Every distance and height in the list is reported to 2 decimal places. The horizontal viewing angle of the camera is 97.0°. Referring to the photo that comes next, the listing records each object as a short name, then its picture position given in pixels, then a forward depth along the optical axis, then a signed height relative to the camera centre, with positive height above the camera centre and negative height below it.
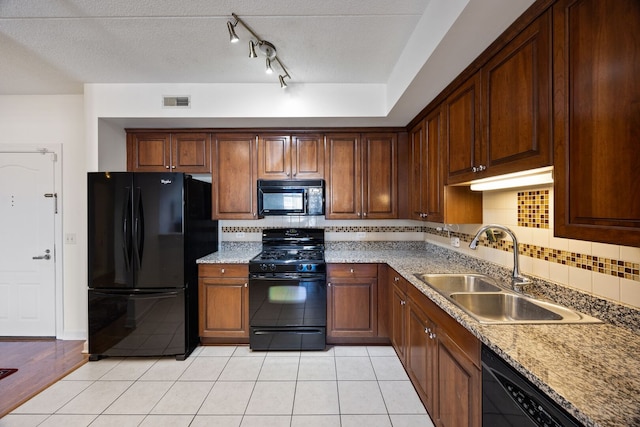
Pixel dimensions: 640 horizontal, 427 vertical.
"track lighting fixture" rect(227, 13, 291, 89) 1.82 +1.22
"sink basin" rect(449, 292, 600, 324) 1.32 -0.53
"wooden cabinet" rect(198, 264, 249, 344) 2.83 -0.87
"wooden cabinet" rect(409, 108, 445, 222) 2.36 +0.40
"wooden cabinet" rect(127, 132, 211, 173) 3.10 +0.66
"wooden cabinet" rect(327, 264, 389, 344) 2.83 -0.93
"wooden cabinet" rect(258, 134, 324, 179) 3.12 +0.61
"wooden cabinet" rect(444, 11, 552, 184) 1.24 +0.54
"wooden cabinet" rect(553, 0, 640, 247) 0.88 +0.32
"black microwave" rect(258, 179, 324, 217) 3.05 +0.17
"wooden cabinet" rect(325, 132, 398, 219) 3.14 +0.42
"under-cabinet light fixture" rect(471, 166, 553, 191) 1.40 +0.19
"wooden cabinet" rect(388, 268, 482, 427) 1.29 -0.84
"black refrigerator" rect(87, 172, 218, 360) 2.60 -0.44
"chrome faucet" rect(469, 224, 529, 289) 1.73 -0.28
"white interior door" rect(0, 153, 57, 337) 3.04 -0.29
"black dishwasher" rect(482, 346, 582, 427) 0.84 -0.64
